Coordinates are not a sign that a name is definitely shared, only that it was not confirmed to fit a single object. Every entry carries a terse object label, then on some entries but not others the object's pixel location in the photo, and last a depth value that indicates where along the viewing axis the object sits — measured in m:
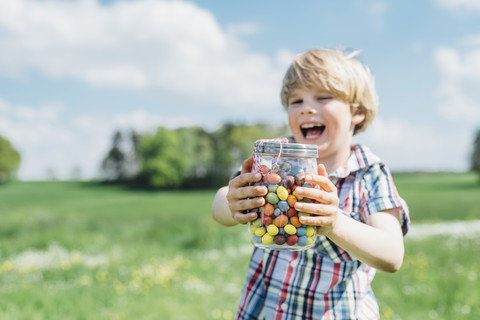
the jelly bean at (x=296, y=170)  1.44
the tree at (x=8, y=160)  52.04
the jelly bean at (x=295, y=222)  1.42
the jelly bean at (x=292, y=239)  1.43
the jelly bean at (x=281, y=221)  1.42
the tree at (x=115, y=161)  51.09
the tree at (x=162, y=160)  48.75
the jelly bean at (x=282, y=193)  1.41
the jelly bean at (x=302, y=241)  1.43
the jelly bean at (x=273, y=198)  1.42
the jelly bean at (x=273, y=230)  1.43
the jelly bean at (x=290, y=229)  1.42
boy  1.86
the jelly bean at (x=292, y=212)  1.42
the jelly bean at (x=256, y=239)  1.48
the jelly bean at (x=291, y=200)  1.41
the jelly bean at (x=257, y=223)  1.47
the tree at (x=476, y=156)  37.16
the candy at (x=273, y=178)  1.43
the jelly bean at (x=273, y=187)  1.43
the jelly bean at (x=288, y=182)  1.43
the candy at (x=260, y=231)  1.46
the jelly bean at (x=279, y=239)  1.43
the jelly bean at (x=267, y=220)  1.44
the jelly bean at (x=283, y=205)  1.41
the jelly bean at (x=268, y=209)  1.43
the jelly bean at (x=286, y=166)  1.45
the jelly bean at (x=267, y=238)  1.43
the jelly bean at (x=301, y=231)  1.43
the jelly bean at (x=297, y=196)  1.40
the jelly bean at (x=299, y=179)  1.42
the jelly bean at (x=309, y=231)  1.45
